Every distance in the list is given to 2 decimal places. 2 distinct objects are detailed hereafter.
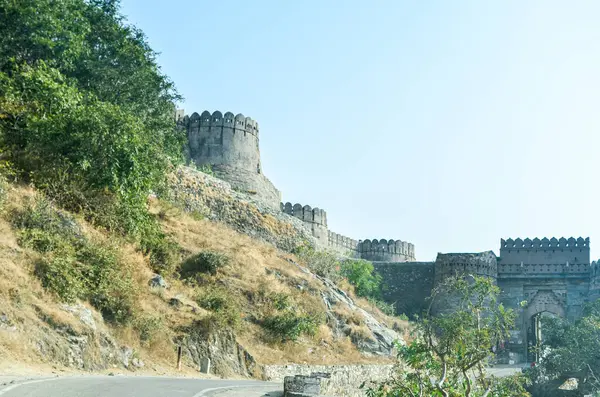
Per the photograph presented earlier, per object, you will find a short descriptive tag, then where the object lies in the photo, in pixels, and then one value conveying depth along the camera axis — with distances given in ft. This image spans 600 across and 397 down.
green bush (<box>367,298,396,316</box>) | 105.81
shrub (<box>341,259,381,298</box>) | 114.52
